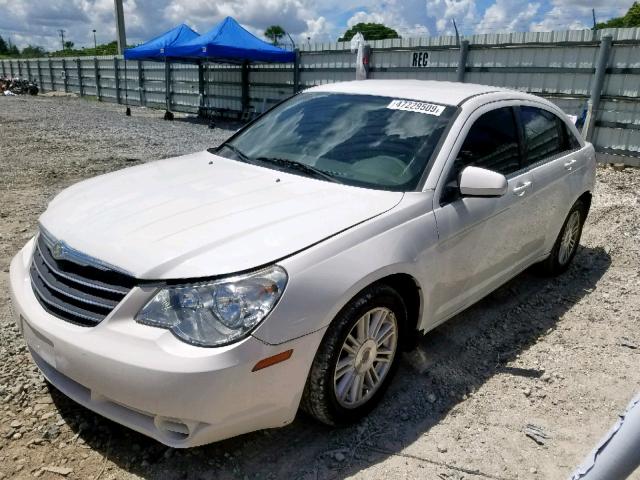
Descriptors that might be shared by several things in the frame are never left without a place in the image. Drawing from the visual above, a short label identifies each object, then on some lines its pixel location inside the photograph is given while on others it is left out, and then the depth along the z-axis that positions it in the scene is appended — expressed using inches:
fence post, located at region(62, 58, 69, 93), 1198.3
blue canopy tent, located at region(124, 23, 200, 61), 639.8
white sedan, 79.3
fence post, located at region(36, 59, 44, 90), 1344.6
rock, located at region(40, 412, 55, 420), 100.3
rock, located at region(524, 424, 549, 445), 104.0
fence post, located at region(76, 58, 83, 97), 1123.3
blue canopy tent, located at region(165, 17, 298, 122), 582.9
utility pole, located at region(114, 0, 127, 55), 1213.1
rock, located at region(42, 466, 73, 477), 88.5
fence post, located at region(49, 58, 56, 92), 1274.6
